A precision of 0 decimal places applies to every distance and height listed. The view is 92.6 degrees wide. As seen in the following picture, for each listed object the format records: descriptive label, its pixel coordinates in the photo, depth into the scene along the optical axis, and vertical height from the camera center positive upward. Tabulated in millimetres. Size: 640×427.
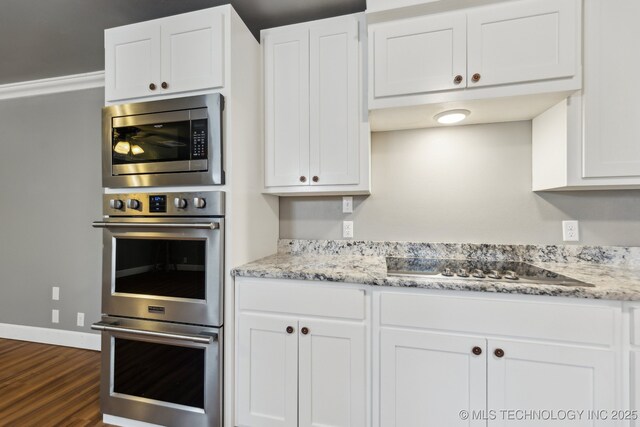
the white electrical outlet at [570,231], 1756 -110
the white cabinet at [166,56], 1568 +843
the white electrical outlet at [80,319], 2678 -937
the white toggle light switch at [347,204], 2100 +57
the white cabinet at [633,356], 1167 -552
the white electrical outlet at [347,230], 2105 -122
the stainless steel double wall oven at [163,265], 1543 -282
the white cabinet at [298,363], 1447 -743
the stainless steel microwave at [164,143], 1546 +373
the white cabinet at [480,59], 1414 +752
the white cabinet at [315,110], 1757 +610
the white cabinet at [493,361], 1198 -624
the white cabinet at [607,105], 1389 +497
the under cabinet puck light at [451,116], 1690 +547
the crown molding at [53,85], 2619 +1135
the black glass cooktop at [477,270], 1354 -297
